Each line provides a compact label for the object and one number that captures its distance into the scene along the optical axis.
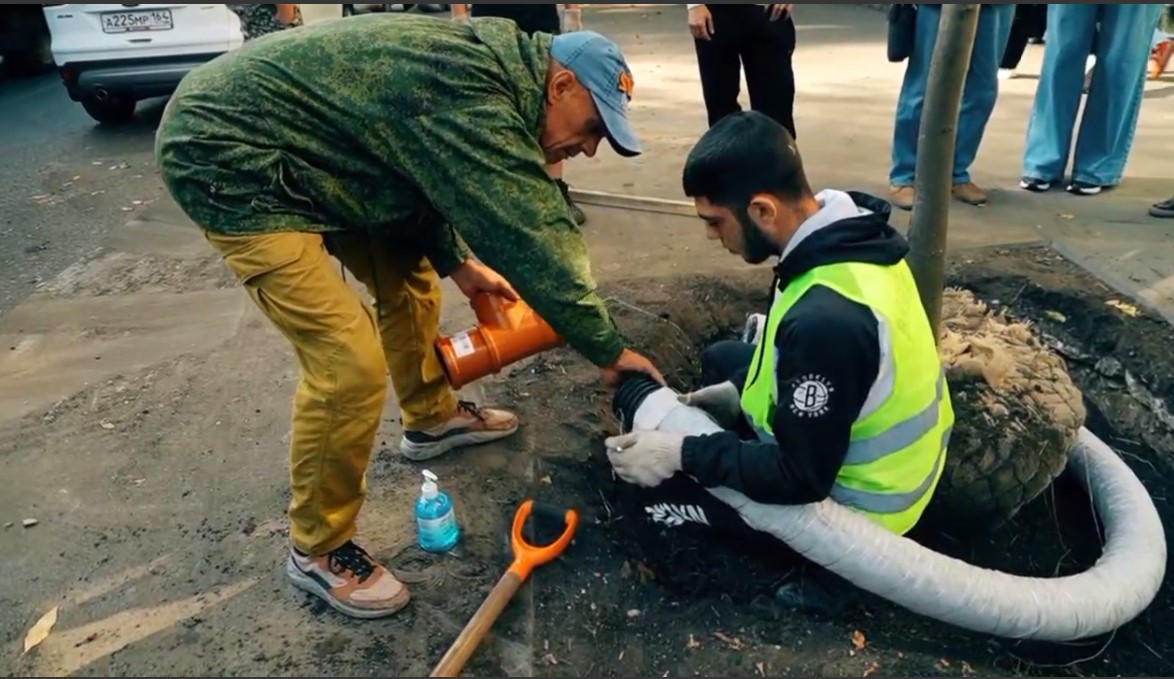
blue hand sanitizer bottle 2.61
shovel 2.19
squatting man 2.06
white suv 7.42
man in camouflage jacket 2.13
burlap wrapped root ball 2.65
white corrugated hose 2.27
